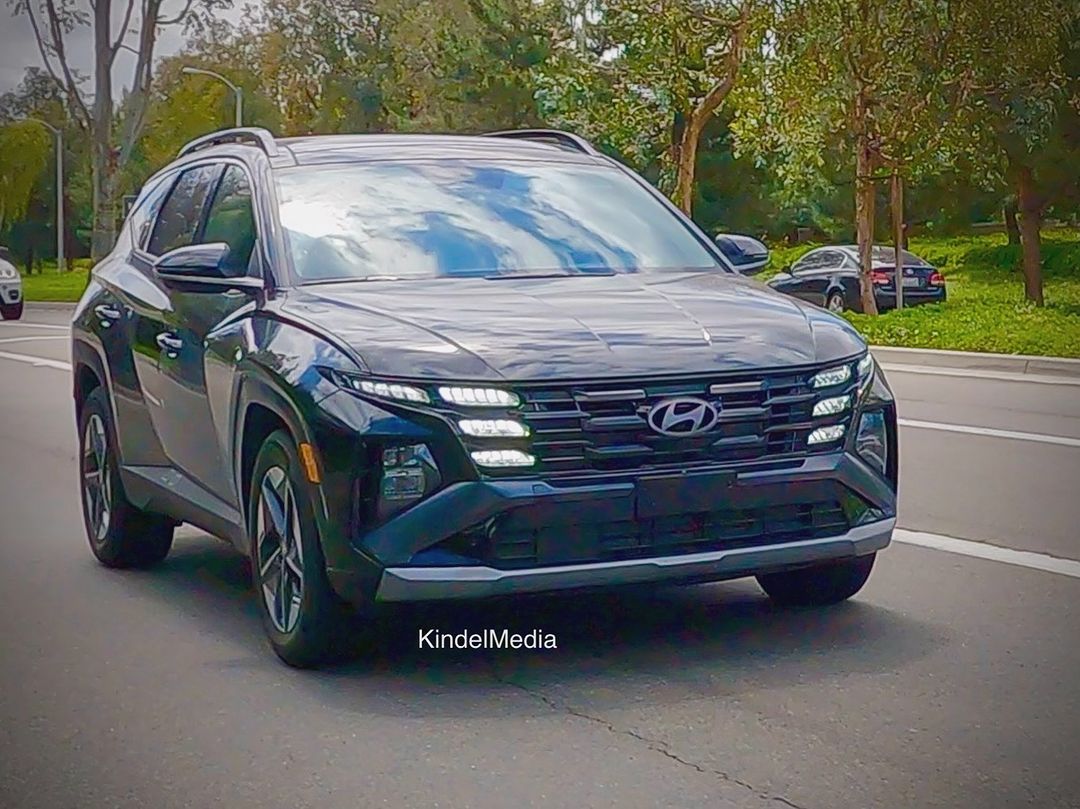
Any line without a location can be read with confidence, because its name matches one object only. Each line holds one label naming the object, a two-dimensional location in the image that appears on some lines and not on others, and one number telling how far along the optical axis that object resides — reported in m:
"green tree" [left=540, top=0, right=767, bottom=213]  29.89
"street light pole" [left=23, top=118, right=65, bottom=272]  39.25
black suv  5.25
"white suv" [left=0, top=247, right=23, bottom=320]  32.70
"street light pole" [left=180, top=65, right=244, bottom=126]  46.77
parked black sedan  31.33
